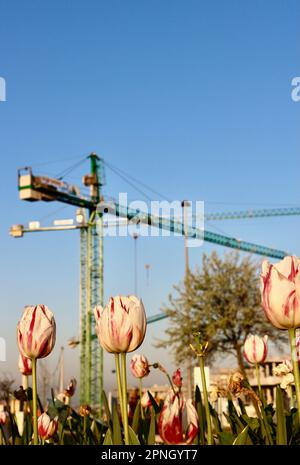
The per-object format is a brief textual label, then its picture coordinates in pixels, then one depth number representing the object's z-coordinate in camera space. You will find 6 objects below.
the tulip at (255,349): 3.29
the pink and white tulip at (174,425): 1.75
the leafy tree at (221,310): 27.53
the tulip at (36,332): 1.98
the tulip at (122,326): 1.82
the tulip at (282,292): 1.62
